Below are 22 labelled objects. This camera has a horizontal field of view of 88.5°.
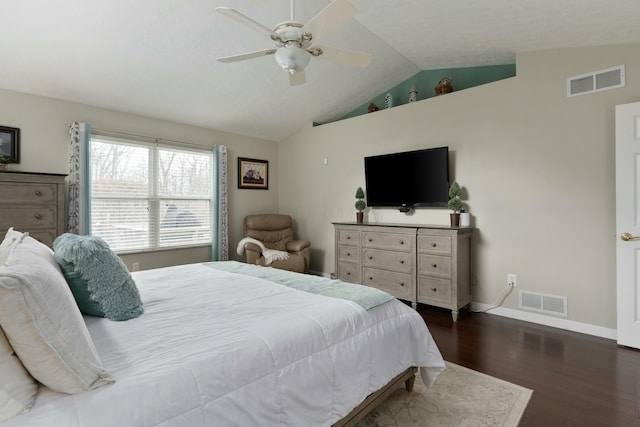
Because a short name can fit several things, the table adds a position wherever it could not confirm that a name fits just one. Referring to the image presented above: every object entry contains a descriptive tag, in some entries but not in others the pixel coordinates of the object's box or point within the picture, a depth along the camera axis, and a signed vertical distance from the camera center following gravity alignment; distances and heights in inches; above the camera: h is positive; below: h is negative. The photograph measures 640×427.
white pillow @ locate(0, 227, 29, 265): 52.6 -5.1
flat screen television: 153.9 +16.2
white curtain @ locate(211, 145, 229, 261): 195.8 +2.9
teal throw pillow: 57.5 -11.8
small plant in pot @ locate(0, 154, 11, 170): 123.5 +20.1
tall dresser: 117.9 +4.1
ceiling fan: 74.9 +43.7
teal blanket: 72.4 -18.5
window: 159.0 +10.1
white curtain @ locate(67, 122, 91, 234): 146.4 +14.2
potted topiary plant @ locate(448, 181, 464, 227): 143.9 +2.9
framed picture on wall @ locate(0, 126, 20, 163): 132.2 +29.1
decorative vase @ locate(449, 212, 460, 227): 144.1 -4.2
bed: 37.6 -20.8
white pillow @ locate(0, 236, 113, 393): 34.0 -12.9
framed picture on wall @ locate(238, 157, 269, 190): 214.5 +26.5
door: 106.0 -4.3
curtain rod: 157.0 +40.0
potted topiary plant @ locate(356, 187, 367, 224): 180.9 +3.0
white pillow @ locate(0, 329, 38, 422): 32.3 -17.6
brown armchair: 185.3 -18.5
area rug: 71.4 -45.6
